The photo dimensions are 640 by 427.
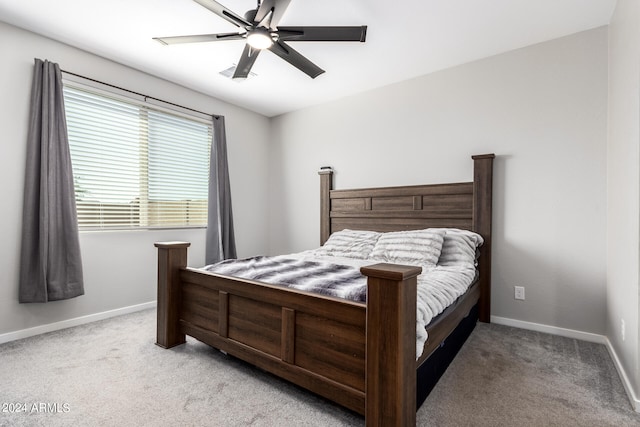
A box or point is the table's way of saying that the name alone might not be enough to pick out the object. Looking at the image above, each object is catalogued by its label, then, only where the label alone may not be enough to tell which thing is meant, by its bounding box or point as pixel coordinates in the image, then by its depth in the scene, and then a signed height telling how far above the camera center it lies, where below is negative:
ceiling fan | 1.84 +1.18
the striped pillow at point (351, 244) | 3.14 -0.34
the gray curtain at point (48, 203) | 2.57 +0.06
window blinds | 2.95 +0.53
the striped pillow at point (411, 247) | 2.65 -0.31
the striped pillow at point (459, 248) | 2.64 -0.31
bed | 1.33 -0.62
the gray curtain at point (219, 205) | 3.90 +0.08
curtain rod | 2.86 +1.24
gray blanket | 1.72 -0.43
